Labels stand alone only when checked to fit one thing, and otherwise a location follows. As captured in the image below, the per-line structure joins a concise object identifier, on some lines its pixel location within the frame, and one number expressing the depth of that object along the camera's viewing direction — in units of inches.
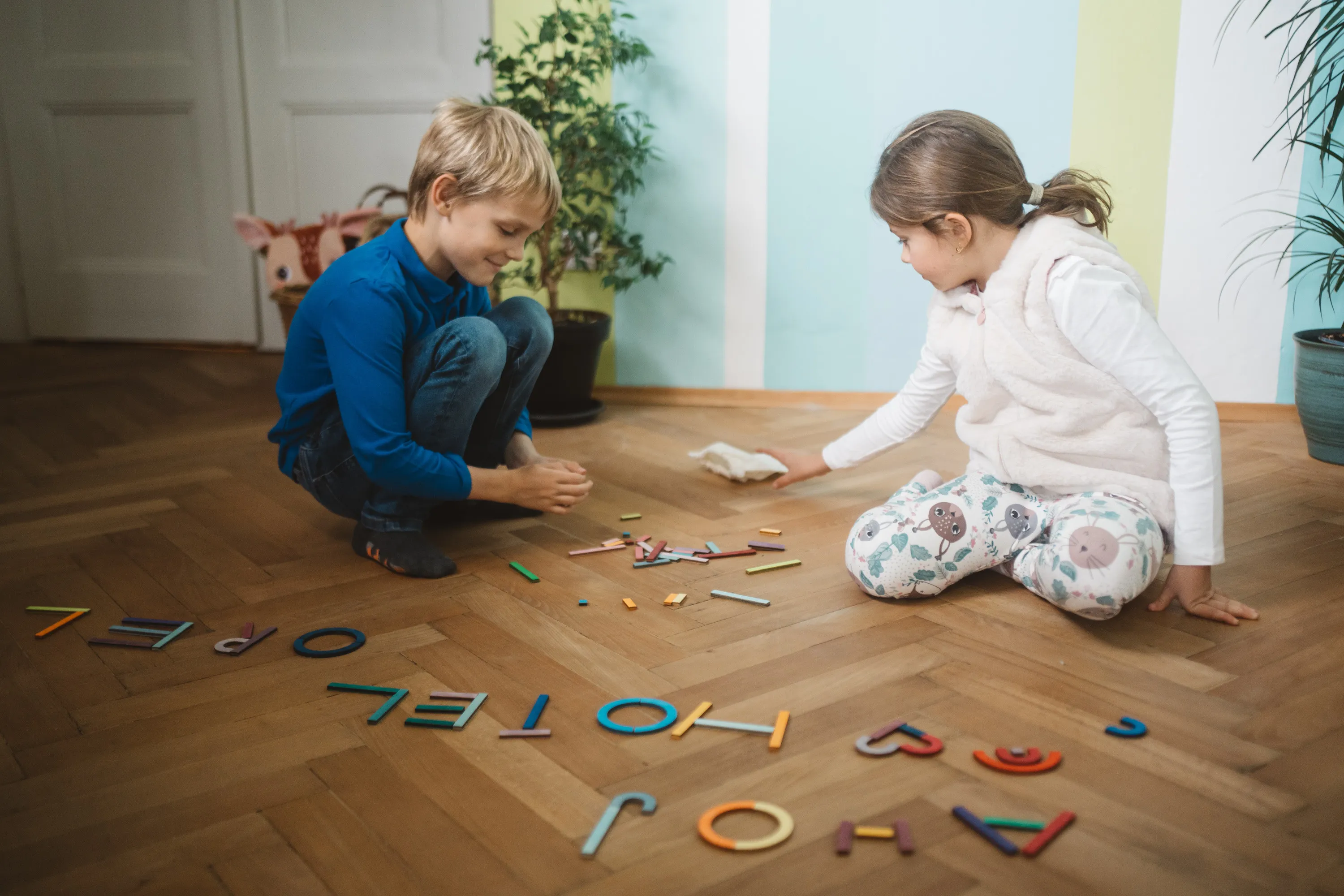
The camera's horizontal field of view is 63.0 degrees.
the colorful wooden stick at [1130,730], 46.5
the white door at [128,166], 129.6
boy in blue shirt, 64.0
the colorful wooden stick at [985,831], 39.1
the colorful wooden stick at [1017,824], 40.3
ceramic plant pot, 86.9
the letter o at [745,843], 39.4
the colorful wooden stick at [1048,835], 38.9
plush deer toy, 117.4
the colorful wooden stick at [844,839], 39.1
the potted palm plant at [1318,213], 87.0
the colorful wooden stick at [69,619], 57.7
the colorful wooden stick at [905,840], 39.1
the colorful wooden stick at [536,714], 48.1
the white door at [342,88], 118.7
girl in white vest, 56.0
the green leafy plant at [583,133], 98.7
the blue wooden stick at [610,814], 39.4
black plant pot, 101.1
